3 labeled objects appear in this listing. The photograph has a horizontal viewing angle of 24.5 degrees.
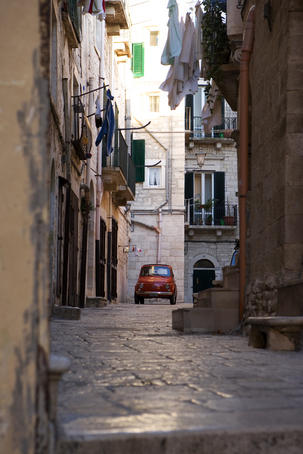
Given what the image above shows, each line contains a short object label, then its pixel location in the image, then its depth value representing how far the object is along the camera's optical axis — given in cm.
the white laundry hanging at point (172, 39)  1309
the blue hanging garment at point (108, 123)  1828
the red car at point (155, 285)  2377
